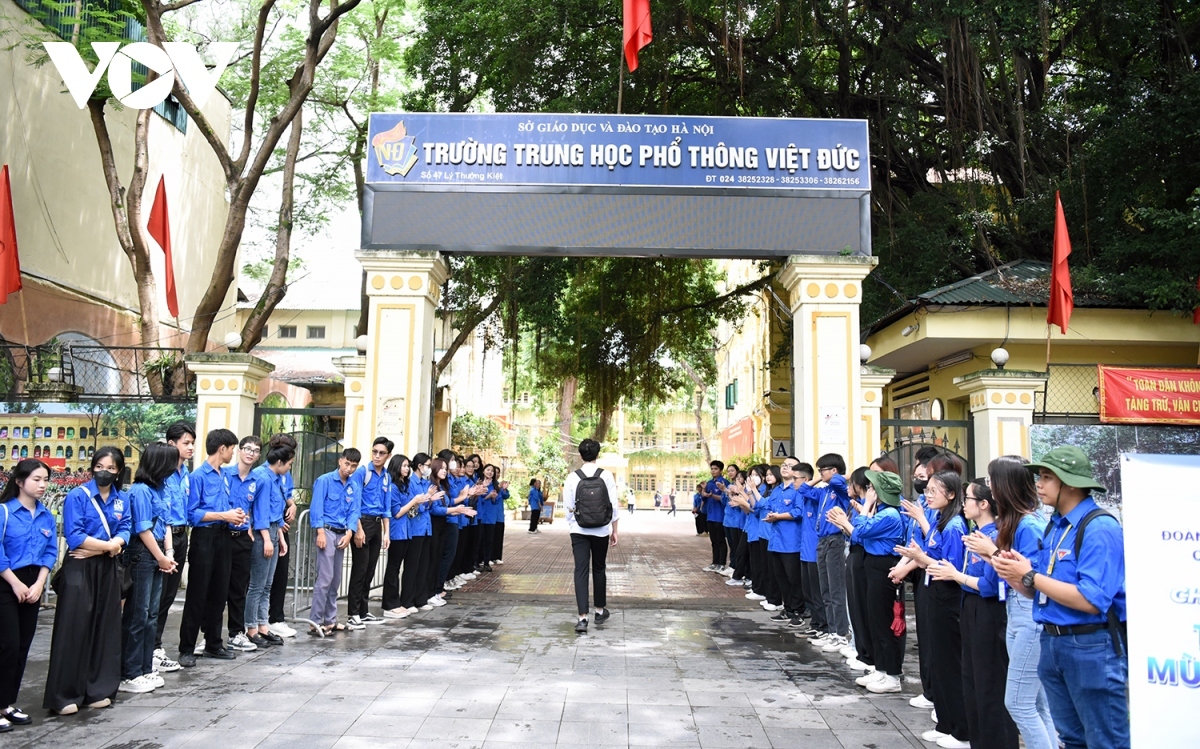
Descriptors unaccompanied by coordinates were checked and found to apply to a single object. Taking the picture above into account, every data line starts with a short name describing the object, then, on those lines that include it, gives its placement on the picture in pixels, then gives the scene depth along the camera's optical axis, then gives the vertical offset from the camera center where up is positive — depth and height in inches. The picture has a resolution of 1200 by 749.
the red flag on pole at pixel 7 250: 422.0 +98.6
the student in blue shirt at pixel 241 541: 248.8 -23.9
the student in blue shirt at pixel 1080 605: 127.0 -20.4
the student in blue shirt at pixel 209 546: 236.2 -24.4
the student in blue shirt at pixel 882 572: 223.0 -27.7
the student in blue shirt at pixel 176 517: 223.1 -15.5
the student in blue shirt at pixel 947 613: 177.8 -30.3
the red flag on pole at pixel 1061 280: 422.9 +89.7
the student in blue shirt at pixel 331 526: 282.4 -22.2
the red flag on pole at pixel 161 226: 476.1 +126.1
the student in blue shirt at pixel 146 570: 209.8 -27.7
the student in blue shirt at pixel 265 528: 257.8 -21.3
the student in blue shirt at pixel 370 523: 297.6 -22.1
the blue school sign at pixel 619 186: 373.4 +117.5
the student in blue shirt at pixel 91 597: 188.7 -31.3
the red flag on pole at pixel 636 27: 402.0 +199.6
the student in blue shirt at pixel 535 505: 935.7 -48.7
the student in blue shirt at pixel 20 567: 180.2 -23.7
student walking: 309.3 -20.1
